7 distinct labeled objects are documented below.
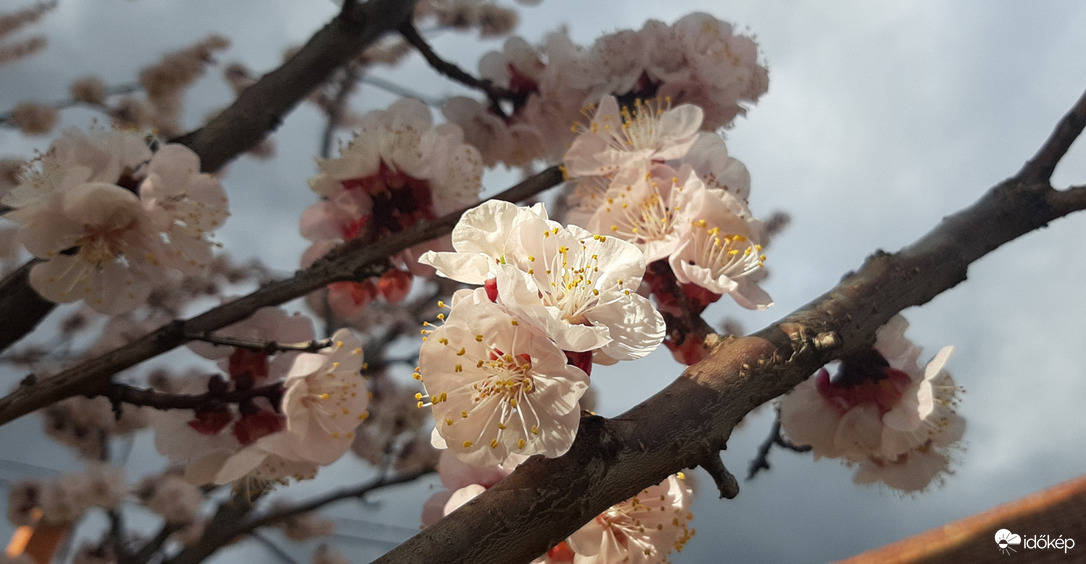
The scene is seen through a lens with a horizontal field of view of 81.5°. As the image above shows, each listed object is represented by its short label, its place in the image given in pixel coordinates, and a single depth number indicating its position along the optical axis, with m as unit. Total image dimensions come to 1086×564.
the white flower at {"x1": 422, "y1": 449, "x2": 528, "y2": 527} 0.14
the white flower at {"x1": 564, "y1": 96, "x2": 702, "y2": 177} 0.17
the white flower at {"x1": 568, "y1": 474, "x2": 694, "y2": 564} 0.12
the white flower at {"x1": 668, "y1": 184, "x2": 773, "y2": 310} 0.14
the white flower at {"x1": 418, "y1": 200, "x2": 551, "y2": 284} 0.10
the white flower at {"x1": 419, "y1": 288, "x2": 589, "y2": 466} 0.09
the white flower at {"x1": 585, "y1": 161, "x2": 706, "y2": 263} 0.15
